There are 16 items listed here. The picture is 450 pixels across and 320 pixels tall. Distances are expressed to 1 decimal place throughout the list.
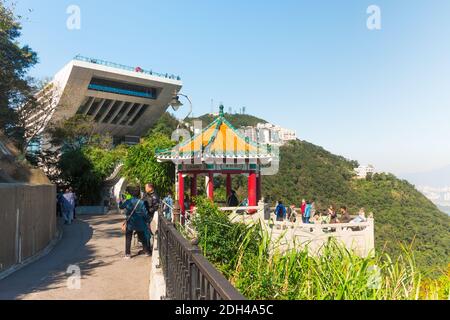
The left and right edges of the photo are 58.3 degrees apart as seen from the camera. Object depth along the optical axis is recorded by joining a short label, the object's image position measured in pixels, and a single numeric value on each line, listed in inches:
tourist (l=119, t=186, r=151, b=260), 293.3
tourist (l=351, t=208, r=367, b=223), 549.5
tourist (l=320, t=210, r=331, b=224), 599.5
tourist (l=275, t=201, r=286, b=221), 652.1
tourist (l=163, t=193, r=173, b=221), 481.4
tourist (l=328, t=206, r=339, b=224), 570.6
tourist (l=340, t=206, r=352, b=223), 539.9
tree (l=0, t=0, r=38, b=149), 815.7
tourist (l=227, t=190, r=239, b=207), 604.1
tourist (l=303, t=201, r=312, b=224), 621.9
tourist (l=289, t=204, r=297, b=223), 670.2
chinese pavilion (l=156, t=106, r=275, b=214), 608.4
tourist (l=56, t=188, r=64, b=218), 658.2
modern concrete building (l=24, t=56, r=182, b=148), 1765.5
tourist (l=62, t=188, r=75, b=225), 593.0
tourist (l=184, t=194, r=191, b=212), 640.5
